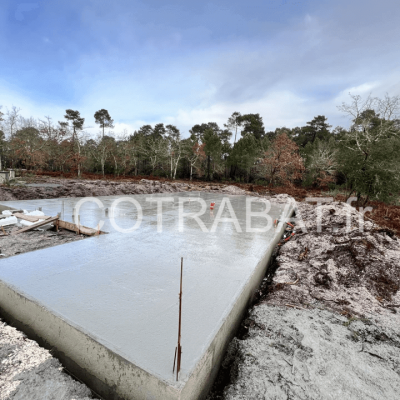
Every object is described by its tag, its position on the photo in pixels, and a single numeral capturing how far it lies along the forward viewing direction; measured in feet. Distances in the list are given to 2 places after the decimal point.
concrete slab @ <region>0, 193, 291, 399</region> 3.59
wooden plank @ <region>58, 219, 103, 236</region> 10.30
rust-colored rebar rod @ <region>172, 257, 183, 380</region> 3.23
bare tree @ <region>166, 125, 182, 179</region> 74.79
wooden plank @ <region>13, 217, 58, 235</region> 10.50
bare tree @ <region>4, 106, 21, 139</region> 64.64
